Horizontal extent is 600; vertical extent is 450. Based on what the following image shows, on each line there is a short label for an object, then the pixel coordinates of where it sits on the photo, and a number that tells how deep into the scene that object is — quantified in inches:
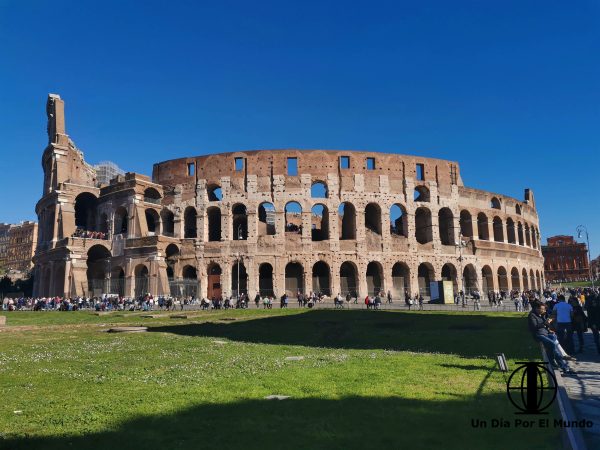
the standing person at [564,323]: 437.1
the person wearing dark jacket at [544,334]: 358.0
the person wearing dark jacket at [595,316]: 469.9
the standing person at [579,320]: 485.4
